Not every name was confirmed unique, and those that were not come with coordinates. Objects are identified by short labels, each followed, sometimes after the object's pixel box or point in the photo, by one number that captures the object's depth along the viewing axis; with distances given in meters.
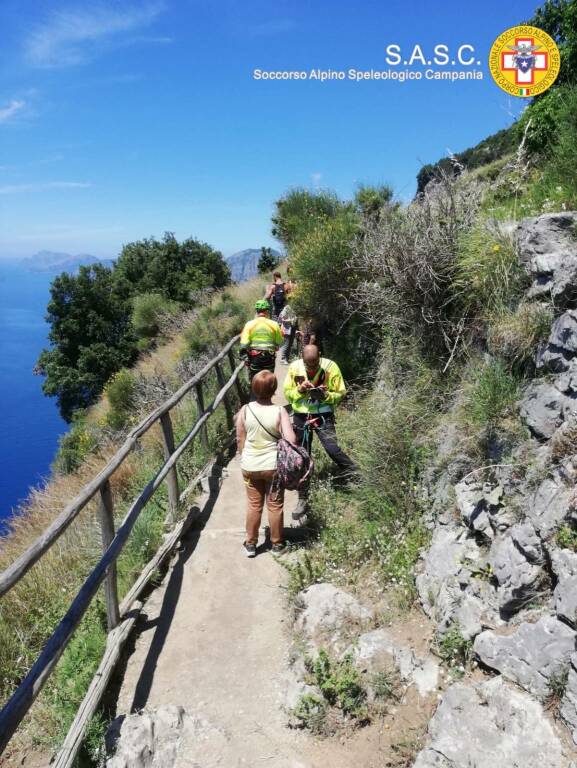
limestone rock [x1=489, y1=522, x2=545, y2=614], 3.13
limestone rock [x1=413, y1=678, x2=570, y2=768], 2.61
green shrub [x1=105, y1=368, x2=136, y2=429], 16.95
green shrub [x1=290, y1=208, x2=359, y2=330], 9.30
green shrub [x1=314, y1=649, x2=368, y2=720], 3.32
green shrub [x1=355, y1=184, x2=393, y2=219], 14.80
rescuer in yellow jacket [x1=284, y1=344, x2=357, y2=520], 5.35
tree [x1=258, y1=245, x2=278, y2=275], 26.58
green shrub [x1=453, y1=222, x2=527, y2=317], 4.70
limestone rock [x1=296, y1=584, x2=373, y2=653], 3.88
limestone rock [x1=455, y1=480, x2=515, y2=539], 3.61
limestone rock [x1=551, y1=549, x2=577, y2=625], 2.76
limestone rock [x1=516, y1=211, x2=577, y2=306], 4.01
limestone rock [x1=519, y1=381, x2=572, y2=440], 3.65
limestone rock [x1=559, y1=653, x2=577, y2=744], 2.57
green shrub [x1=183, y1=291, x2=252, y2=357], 17.31
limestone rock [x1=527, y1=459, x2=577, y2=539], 3.11
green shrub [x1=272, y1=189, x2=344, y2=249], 14.39
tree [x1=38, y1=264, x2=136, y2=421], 30.52
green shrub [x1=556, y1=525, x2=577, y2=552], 2.94
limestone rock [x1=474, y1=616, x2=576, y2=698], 2.74
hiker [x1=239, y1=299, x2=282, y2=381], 7.55
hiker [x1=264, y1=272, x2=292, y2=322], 12.05
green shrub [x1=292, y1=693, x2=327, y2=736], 3.29
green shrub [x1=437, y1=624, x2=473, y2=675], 3.29
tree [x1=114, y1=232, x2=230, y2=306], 33.72
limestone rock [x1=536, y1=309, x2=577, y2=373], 3.73
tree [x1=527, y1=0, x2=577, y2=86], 8.92
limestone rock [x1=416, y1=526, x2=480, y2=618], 3.73
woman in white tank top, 4.64
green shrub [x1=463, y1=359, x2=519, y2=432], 4.18
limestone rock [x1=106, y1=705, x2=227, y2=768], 3.04
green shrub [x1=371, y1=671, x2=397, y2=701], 3.34
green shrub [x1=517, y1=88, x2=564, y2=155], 6.90
